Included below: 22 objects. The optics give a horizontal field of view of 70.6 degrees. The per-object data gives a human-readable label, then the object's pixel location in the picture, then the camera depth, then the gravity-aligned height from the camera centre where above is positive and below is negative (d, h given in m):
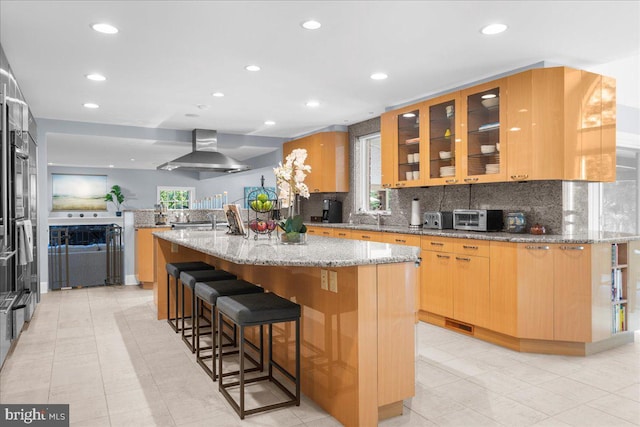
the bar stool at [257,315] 2.42 -0.57
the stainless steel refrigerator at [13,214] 3.06 -0.02
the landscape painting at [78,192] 13.62 +0.58
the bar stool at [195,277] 3.49 -0.53
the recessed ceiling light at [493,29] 3.18 +1.28
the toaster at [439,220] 4.75 -0.12
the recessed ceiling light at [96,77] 4.28 +1.29
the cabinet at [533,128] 3.74 +0.70
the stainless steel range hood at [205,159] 6.83 +0.79
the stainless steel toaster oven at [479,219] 4.24 -0.10
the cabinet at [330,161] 6.77 +0.73
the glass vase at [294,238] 3.18 -0.20
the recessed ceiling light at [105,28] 3.15 +1.29
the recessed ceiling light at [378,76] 4.32 +1.29
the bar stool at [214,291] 2.95 -0.55
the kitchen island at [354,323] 2.31 -0.62
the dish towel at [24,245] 3.47 -0.26
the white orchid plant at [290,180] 3.12 +0.21
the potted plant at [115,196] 13.48 +0.44
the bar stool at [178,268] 4.04 -0.52
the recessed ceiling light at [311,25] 3.11 +1.29
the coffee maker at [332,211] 6.99 -0.02
